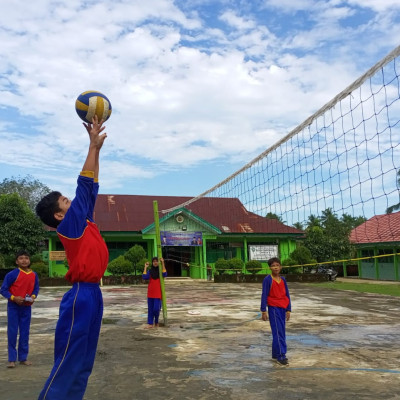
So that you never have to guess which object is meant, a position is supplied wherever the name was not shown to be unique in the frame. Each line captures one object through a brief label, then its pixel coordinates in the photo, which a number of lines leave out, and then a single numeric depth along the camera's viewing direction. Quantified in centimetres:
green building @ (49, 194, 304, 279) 2675
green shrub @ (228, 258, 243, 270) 2480
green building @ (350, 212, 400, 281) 2512
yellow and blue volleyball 368
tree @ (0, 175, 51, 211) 4662
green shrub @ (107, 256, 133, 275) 2328
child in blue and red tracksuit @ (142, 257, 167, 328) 836
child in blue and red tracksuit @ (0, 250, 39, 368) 530
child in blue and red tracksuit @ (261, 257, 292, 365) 529
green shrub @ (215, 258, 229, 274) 2489
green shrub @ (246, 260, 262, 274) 2452
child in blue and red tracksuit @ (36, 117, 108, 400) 254
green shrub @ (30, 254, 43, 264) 2559
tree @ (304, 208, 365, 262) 2938
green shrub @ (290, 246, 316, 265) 2447
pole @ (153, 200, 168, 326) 841
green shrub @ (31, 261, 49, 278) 2367
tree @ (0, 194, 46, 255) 2477
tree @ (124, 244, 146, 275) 2391
